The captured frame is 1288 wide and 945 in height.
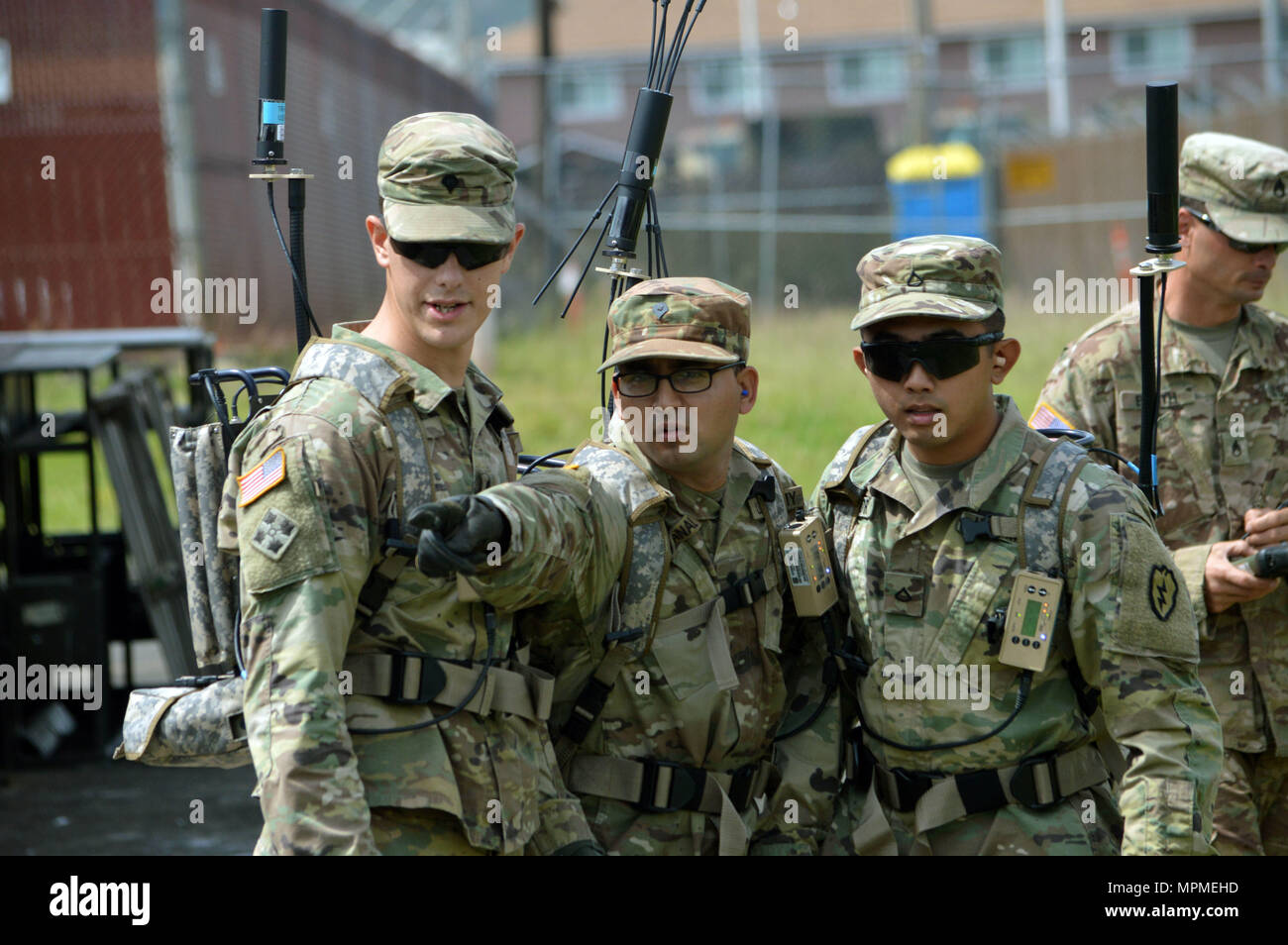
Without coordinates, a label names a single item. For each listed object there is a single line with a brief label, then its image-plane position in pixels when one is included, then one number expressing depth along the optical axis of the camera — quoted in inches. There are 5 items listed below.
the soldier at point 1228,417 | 349.7
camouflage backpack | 237.3
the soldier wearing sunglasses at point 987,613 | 254.7
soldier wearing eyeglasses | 269.4
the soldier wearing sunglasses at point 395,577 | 215.8
